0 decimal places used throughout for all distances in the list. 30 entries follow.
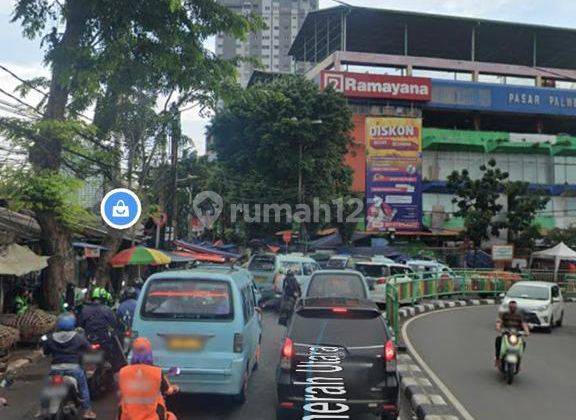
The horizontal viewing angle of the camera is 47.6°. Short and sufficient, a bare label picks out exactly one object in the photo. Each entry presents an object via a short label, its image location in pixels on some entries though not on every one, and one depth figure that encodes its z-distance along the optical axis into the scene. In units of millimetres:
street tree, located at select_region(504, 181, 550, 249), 40094
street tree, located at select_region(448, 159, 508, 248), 39625
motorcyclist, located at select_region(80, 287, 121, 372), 9352
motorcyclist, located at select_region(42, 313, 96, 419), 7062
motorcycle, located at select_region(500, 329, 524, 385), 10938
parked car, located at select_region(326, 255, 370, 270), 25172
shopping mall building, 47750
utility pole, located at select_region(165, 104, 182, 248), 21188
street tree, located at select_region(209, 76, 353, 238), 36562
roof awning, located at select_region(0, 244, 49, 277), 12259
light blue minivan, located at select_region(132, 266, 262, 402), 8156
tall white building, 142750
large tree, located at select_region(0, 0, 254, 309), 14320
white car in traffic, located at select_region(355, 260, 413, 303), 22980
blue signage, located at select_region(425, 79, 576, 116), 53375
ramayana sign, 49531
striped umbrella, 19156
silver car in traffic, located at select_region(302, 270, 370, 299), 15016
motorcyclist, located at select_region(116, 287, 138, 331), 10592
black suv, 7324
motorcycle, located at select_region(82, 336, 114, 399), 8648
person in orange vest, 5305
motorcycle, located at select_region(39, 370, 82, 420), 6637
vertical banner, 46688
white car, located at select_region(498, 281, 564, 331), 20219
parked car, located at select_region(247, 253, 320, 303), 22406
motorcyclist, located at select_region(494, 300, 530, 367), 11703
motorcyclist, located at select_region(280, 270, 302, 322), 18564
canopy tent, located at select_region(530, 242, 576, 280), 38781
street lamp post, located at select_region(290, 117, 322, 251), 35750
